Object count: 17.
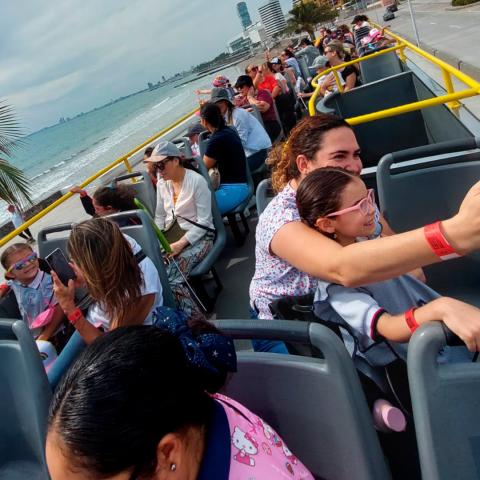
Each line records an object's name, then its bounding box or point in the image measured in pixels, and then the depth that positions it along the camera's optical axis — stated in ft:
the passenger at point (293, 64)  35.94
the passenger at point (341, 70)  19.57
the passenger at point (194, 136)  19.74
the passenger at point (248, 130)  16.98
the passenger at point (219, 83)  24.77
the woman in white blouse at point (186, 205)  11.27
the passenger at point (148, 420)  2.64
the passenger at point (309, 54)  44.28
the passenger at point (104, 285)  6.69
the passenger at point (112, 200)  10.78
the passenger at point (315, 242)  3.49
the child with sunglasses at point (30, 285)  9.39
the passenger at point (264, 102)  21.77
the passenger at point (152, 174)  15.01
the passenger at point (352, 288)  4.38
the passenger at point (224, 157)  14.23
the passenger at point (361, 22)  36.42
